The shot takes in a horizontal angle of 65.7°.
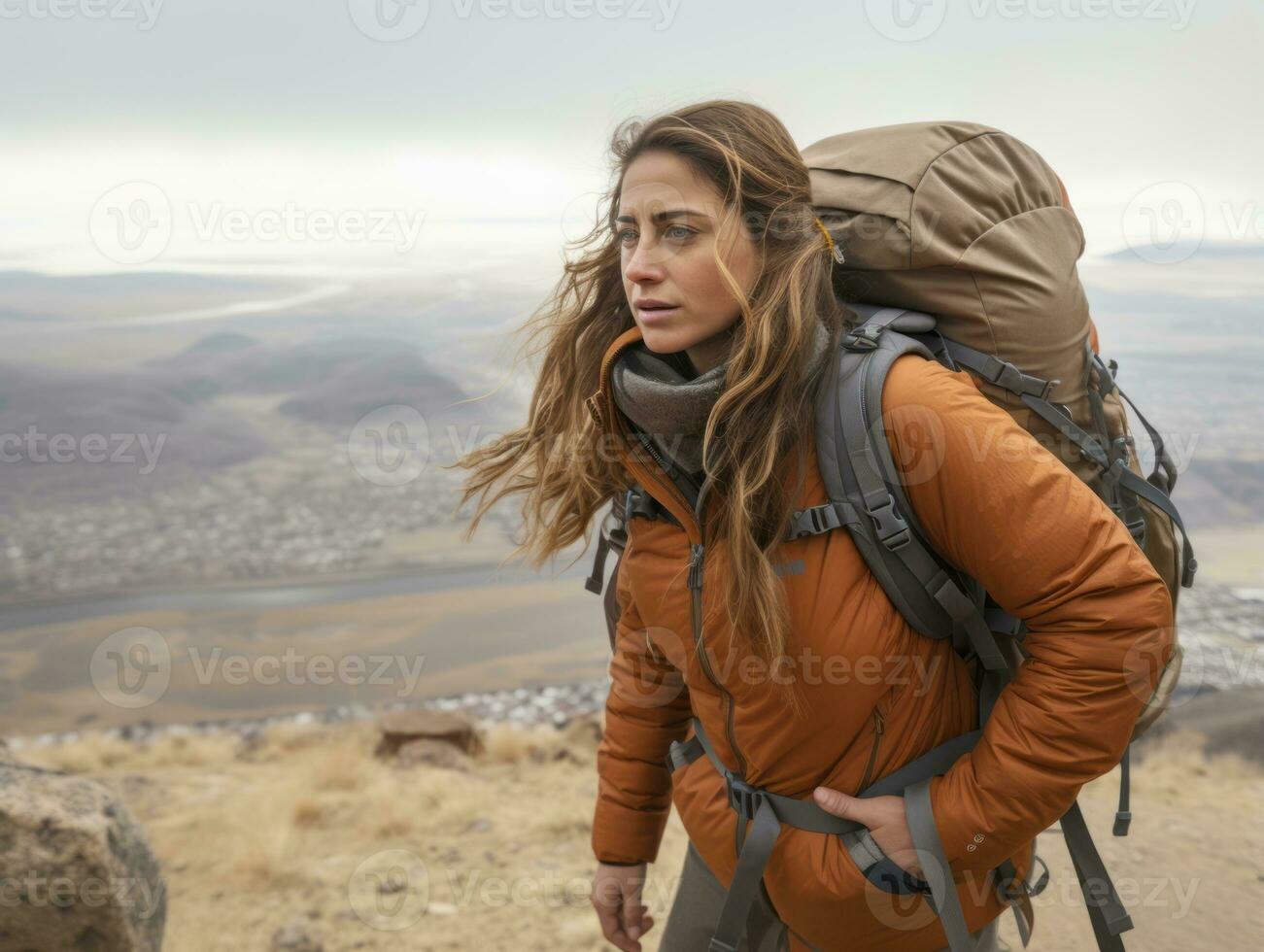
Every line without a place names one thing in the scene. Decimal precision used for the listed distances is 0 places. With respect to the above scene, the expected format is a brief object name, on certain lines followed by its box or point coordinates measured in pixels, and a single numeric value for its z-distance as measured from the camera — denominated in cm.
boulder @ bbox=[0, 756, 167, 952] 287
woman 138
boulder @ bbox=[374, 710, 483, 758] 697
